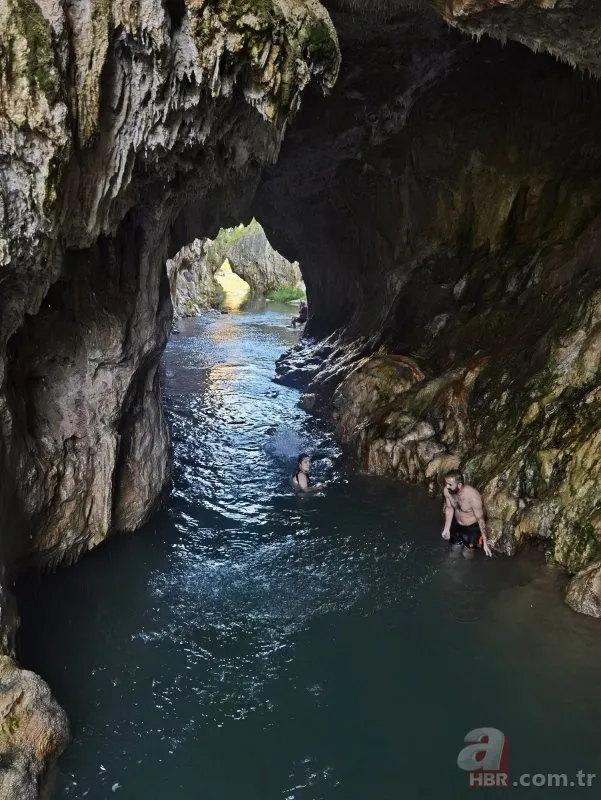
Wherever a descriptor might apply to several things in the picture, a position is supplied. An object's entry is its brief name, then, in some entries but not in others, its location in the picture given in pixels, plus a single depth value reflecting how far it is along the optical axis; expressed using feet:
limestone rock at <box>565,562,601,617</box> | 24.22
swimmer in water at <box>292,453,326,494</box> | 37.14
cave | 18.56
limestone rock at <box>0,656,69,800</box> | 15.94
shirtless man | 29.43
